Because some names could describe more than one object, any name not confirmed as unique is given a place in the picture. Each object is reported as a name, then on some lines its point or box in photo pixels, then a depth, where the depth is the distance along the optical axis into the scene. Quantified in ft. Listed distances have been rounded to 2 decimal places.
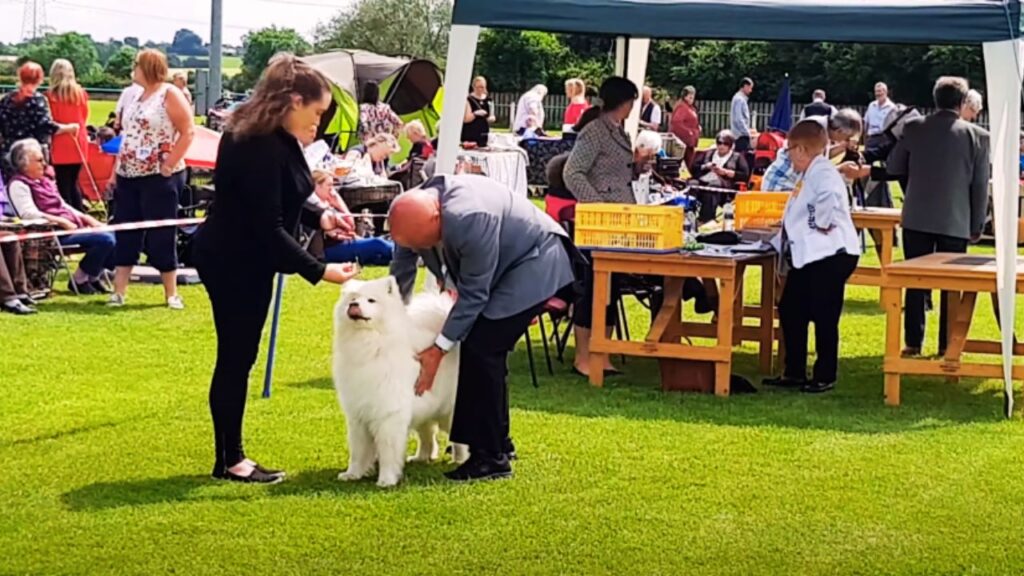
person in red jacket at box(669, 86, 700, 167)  82.33
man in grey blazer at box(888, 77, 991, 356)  32.04
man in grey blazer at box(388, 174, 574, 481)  19.72
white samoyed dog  20.12
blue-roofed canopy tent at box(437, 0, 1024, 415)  25.94
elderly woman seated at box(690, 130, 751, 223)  58.85
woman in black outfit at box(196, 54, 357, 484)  19.39
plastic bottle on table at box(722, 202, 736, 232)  33.09
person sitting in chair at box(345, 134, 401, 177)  53.21
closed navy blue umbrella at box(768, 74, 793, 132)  71.72
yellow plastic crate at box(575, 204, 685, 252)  28.22
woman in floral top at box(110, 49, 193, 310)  35.35
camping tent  74.02
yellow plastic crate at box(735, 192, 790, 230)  33.78
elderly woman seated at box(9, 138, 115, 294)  37.35
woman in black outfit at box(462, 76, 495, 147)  63.98
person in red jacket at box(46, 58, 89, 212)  46.21
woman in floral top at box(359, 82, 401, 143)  63.67
